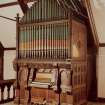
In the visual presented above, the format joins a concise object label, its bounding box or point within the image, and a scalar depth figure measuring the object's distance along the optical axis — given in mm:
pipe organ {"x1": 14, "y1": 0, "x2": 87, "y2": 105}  5547
